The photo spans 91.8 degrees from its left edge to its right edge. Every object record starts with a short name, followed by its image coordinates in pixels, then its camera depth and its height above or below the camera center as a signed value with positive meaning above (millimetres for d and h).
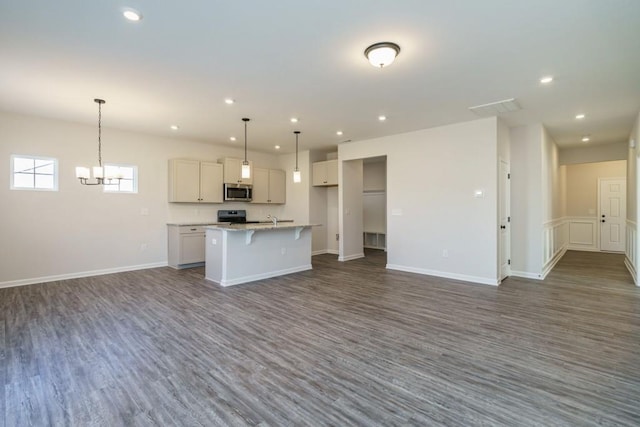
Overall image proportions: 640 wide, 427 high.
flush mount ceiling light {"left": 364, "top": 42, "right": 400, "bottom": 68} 2804 +1473
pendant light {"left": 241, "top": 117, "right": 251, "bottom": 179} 5103 +749
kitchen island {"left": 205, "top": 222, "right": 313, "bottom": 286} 5020 -666
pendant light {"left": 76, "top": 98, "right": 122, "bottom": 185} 4387 +636
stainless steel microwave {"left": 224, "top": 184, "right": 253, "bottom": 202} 7293 +545
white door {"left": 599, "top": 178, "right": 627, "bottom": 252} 8383 -37
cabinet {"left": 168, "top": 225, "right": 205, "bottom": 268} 6340 -638
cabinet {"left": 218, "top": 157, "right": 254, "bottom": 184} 7307 +1051
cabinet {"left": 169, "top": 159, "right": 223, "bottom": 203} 6547 +733
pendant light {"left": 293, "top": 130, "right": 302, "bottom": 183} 5902 +729
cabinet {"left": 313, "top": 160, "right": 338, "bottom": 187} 7695 +1045
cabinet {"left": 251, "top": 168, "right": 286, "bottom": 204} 7961 +754
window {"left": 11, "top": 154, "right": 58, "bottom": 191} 5035 +714
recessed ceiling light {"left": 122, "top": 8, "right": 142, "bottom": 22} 2348 +1545
